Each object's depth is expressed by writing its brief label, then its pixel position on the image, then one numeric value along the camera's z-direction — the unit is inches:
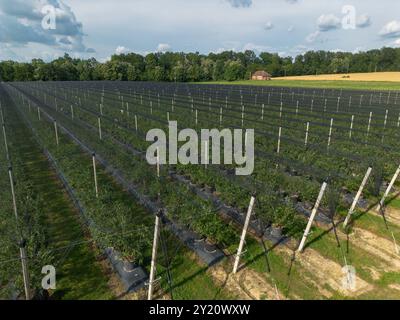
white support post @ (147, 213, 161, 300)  219.9
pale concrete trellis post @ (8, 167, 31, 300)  191.3
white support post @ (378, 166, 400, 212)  356.5
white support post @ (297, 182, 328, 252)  269.3
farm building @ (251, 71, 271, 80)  4201.3
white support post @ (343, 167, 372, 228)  306.2
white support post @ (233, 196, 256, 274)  246.7
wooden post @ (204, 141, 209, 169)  455.8
